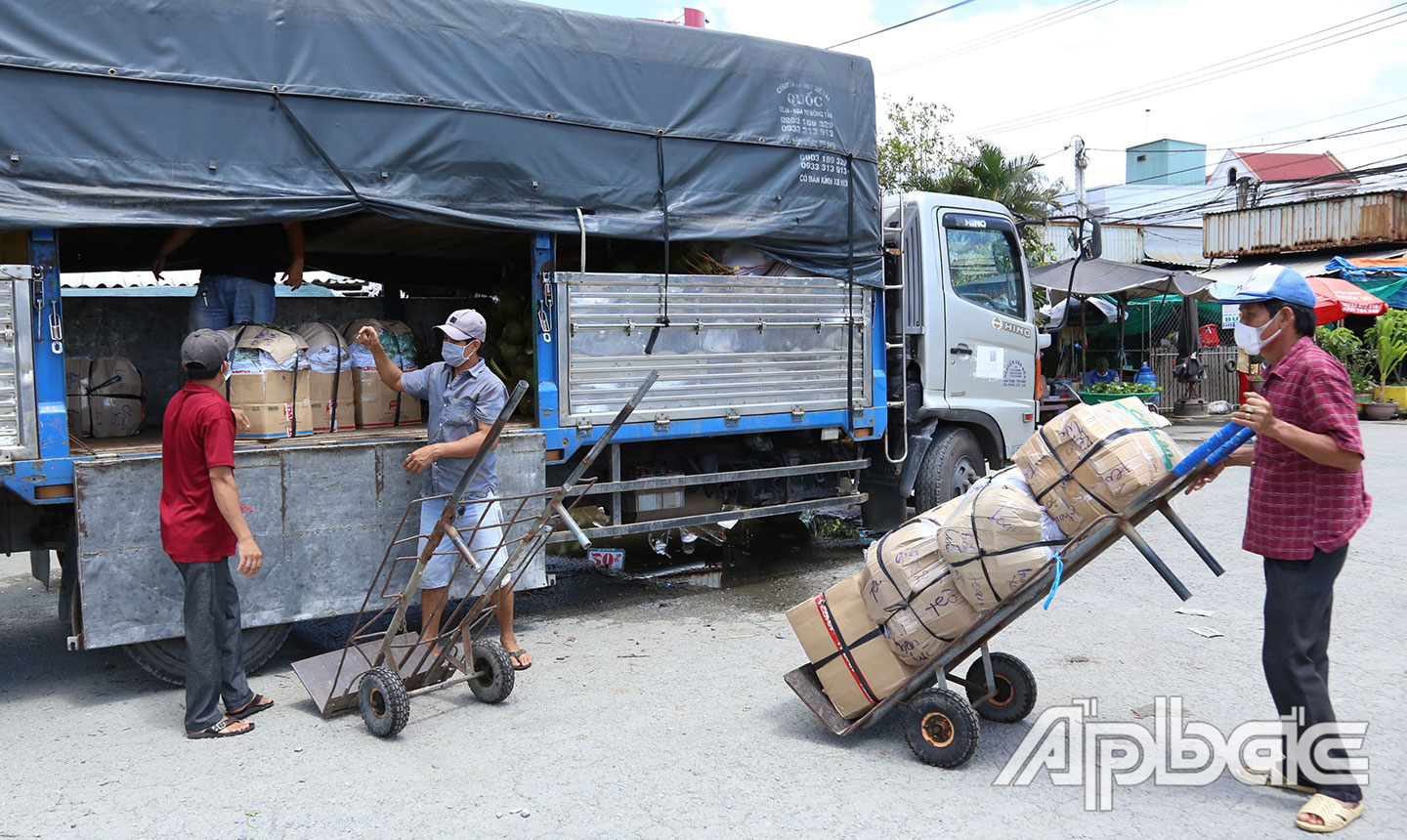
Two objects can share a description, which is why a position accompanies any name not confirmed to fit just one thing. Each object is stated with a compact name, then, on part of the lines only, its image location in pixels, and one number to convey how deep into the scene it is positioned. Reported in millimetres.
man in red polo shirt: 4066
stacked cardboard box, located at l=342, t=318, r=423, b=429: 5773
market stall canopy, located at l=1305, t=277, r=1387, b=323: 18438
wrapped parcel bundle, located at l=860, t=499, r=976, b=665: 3824
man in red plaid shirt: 3303
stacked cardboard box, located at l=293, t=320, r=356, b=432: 5465
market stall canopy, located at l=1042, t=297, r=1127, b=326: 17125
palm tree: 18312
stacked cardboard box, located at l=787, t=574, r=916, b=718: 4000
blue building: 45875
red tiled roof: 43750
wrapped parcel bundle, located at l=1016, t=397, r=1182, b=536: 3518
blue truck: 4492
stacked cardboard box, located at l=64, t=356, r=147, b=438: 5168
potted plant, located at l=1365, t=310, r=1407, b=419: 19109
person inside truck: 5531
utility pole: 24453
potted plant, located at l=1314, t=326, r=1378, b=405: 19394
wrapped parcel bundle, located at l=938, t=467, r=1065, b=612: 3617
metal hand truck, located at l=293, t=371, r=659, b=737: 4086
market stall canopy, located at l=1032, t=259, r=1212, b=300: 16000
